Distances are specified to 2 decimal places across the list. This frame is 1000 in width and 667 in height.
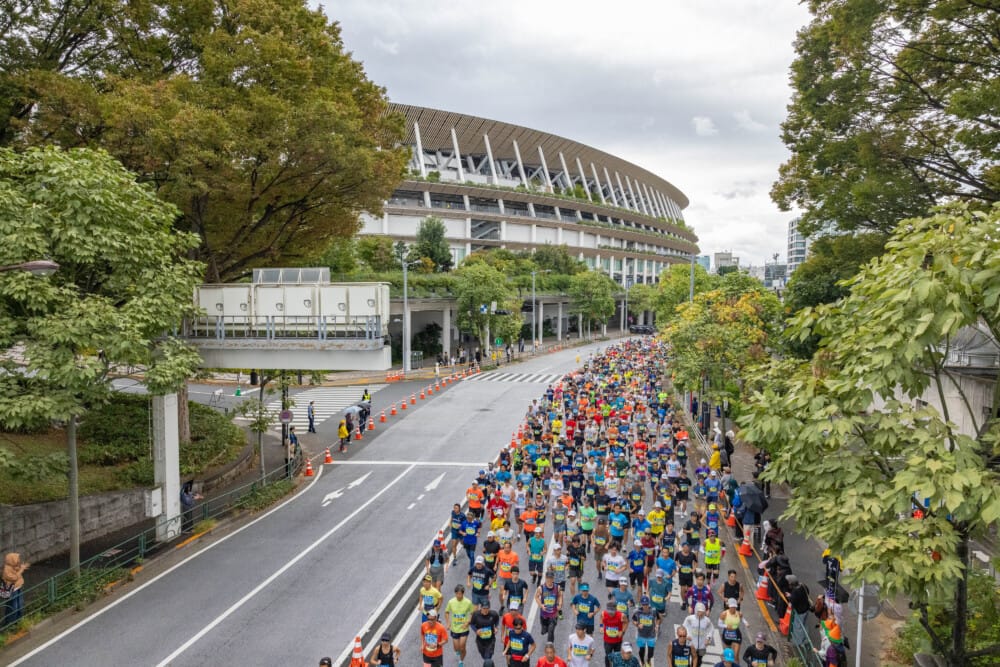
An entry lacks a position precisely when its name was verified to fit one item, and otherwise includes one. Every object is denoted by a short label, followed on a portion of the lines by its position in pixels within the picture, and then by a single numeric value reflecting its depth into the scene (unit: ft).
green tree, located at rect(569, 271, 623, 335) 241.35
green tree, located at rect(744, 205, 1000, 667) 22.67
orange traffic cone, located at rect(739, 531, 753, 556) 50.26
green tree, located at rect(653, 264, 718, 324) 174.50
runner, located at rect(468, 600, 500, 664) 32.63
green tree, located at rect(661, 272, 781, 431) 79.92
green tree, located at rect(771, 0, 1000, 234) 53.26
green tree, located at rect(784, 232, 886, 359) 63.16
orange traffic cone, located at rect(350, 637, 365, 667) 29.81
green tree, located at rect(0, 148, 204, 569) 40.14
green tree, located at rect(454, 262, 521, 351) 168.14
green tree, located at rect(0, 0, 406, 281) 56.85
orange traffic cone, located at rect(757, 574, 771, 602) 42.14
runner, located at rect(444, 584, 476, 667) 33.53
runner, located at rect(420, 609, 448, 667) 31.42
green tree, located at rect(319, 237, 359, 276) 141.90
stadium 265.34
